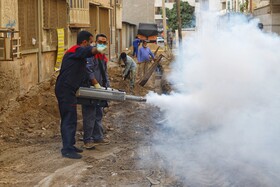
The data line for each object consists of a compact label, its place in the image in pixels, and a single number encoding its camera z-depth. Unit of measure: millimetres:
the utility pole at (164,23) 31562
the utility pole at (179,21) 24859
